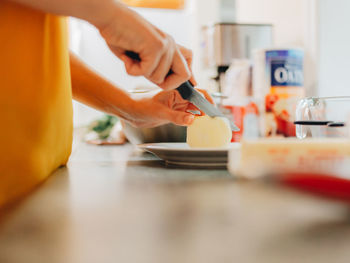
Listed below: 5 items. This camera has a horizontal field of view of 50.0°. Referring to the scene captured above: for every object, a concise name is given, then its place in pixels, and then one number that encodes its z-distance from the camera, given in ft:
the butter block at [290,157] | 0.93
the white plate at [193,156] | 1.85
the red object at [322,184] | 0.92
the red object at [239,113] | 3.77
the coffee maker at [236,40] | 6.01
